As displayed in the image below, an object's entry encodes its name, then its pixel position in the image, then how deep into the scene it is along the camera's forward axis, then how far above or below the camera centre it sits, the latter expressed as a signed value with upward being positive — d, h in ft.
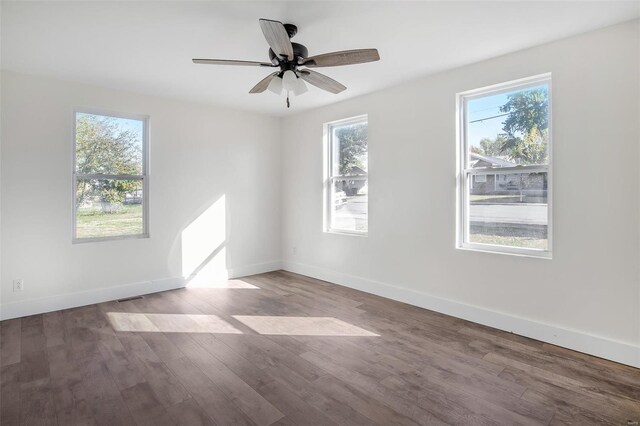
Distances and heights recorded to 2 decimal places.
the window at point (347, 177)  15.21 +1.58
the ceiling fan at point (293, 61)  7.06 +3.57
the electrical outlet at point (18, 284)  11.61 -2.53
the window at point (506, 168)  9.97 +1.32
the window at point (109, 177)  13.00 +1.36
